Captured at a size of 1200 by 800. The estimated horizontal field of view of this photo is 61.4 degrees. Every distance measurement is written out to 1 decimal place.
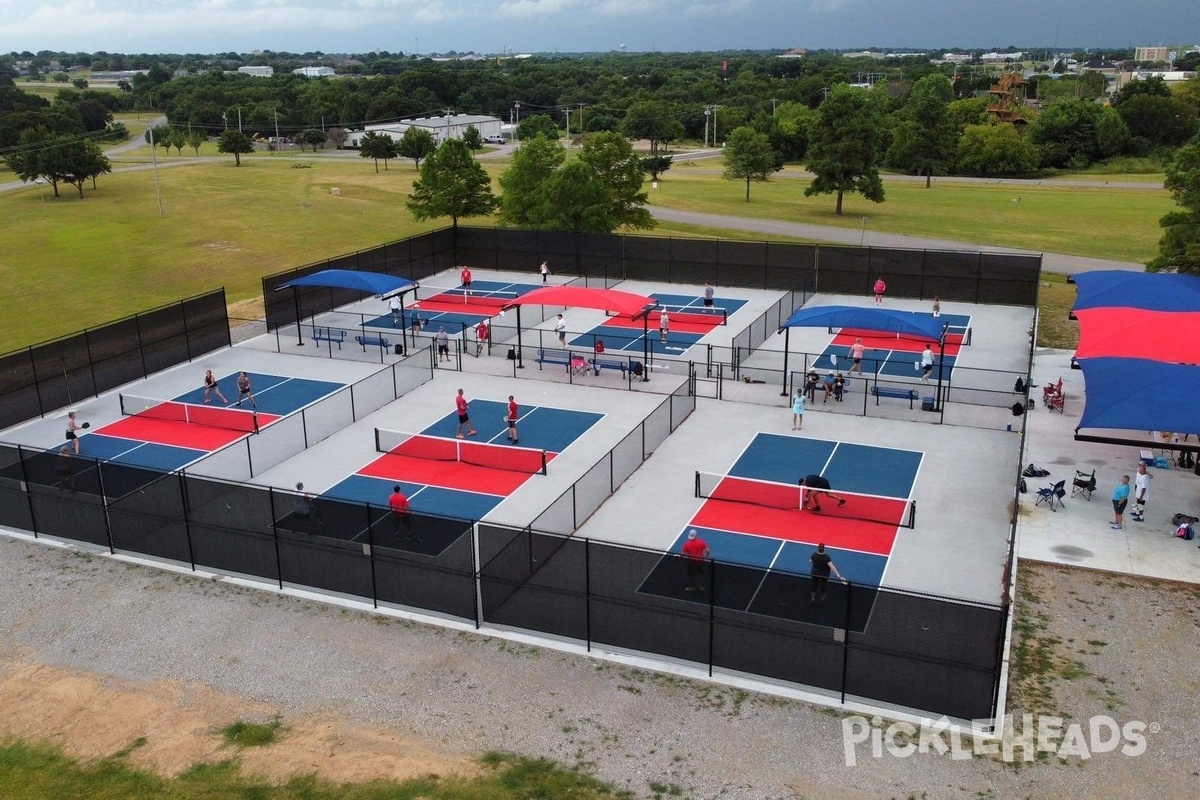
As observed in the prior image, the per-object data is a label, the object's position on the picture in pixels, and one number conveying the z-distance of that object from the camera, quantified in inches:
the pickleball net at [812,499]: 917.8
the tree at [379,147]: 4313.5
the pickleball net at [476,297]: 1831.9
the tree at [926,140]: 3700.8
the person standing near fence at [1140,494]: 873.5
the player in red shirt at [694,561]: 708.0
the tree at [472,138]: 4624.5
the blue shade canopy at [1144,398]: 879.1
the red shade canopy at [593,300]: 1358.3
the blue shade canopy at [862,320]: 1203.9
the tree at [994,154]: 4239.7
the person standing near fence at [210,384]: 1236.9
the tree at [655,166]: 3681.1
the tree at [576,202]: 2126.0
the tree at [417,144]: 4077.3
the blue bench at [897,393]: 1187.6
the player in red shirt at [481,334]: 1440.7
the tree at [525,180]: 2244.1
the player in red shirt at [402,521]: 738.8
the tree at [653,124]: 5585.6
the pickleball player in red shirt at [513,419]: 1093.1
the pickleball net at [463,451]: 1040.8
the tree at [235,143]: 4581.7
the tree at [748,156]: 3287.4
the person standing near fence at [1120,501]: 854.5
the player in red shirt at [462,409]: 1094.7
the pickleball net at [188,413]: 1189.1
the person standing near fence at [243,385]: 1226.0
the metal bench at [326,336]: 1521.9
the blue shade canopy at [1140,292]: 1232.2
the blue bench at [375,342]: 1484.5
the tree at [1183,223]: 1561.3
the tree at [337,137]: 5826.8
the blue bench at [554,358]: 1378.0
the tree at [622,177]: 2326.5
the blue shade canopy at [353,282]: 1507.1
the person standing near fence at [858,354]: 1293.1
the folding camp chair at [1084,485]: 914.1
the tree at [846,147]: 2847.0
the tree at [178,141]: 5241.1
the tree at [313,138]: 5546.3
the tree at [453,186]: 2352.4
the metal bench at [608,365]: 1330.8
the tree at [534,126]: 5561.0
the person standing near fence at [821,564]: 696.4
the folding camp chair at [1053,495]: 901.2
